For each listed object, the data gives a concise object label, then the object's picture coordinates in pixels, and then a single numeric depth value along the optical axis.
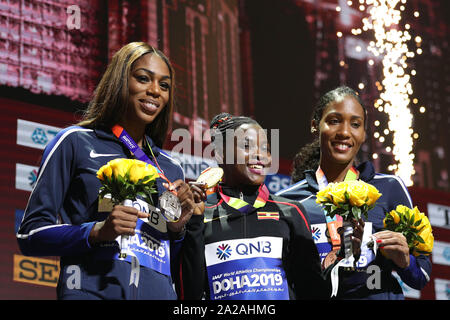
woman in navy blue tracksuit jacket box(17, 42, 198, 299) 4.27
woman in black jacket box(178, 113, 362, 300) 5.01
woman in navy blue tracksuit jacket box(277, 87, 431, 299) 5.53
